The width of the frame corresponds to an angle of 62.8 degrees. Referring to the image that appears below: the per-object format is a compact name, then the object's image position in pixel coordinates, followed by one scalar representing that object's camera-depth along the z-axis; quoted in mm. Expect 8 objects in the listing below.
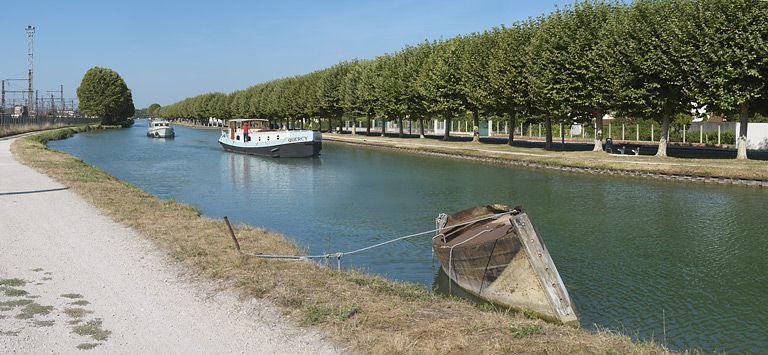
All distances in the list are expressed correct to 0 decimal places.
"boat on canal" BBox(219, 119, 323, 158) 57656
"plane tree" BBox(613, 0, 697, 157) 39156
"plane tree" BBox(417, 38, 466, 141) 64688
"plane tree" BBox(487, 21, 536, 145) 52625
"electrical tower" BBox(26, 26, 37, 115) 124562
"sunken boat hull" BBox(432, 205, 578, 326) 11305
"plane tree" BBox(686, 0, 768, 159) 35594
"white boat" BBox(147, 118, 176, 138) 107562
